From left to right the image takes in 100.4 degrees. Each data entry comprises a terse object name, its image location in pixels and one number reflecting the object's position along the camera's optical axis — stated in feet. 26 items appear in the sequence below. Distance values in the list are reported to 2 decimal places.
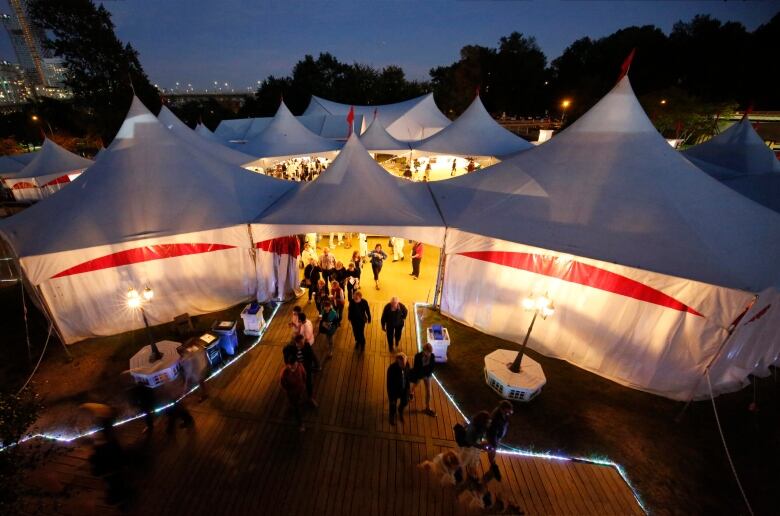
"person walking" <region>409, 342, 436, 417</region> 15.99
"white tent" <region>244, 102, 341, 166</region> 50.75
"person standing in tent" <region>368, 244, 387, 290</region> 27.99
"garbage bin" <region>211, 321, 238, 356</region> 20.86
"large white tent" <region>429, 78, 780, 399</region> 16.94
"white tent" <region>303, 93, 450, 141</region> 74.90
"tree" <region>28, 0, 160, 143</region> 94.02
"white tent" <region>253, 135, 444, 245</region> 22.36
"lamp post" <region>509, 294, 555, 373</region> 17.12
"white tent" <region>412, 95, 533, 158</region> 49.03
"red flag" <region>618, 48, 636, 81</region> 19.95
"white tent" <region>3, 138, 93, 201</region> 55.42
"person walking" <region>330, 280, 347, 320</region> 22.30
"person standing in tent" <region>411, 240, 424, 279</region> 29.74
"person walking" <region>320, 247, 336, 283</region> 25.88
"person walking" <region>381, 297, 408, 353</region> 19.69
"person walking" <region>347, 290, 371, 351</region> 20.41
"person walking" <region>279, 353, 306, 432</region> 15.05
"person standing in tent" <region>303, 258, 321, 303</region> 25.25
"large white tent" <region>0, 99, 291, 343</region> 20.39
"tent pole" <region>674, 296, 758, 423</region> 15.83
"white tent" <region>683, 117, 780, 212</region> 29.89
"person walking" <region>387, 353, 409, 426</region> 15.15
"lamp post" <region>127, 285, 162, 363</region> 17.38
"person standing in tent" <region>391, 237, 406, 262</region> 34.58
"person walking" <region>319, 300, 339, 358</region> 20.24
